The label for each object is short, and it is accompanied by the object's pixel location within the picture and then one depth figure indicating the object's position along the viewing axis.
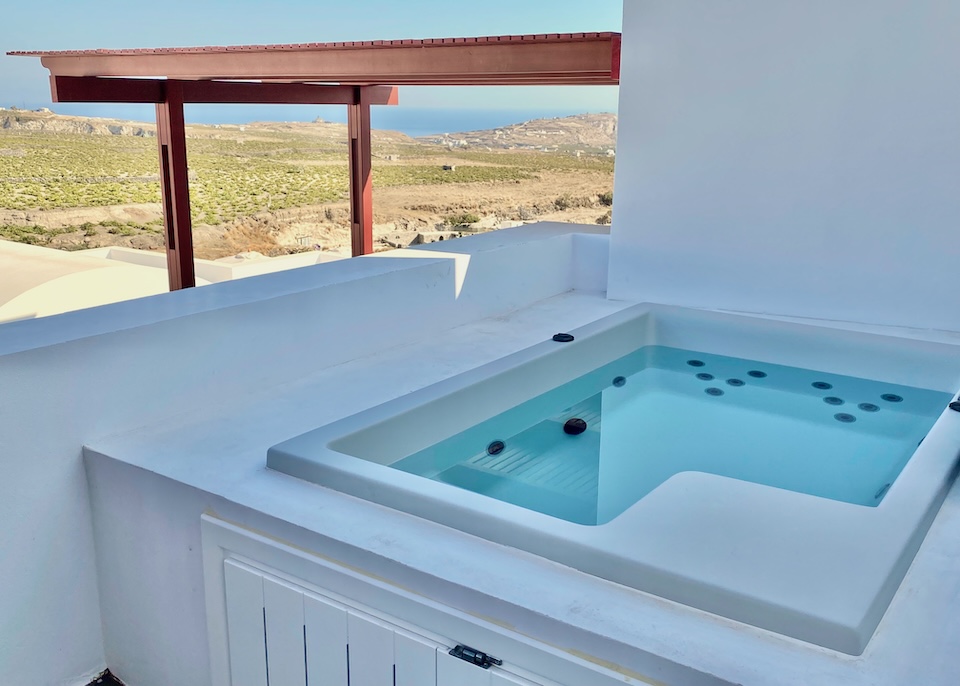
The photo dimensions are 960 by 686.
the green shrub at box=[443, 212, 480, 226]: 22.14
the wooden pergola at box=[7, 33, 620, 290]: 4.68
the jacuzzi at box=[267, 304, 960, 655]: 1.42
